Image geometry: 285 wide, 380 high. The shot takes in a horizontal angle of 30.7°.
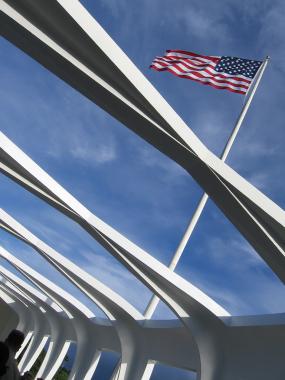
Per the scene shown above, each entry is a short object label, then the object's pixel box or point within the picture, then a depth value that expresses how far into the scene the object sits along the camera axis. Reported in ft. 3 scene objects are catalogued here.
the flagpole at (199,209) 46.83
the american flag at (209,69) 41.01
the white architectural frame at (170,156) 18.71
